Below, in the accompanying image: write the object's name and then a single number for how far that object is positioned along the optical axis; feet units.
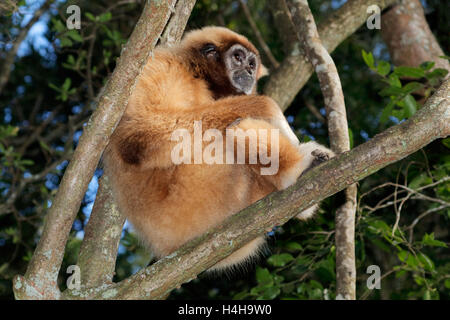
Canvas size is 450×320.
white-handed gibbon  12.03
